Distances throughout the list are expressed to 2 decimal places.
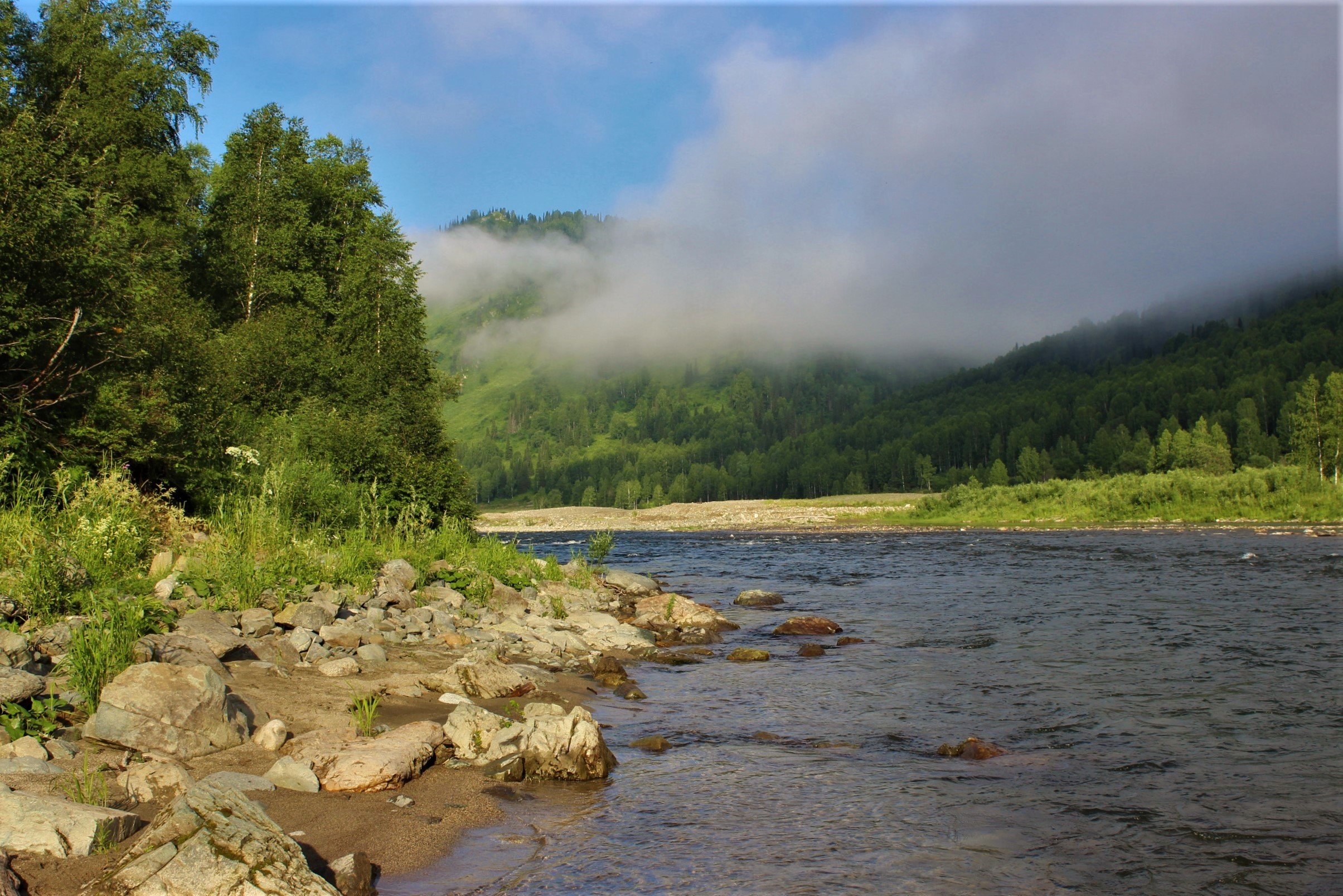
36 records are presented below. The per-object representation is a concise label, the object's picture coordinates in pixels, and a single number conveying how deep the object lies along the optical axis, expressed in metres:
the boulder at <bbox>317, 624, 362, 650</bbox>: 13.85
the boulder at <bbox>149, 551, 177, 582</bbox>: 13.41
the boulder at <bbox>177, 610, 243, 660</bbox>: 11.19
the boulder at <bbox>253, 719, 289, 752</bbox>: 8.97
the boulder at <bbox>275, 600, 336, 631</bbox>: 13.78
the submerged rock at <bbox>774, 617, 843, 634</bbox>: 22.27
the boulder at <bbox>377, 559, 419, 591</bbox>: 18.55
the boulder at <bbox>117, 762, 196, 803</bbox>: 7.18
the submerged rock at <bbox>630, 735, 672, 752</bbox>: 11.26
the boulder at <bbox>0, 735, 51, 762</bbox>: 7.37
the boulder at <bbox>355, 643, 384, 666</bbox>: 13.40
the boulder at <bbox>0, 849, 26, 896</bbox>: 5.12
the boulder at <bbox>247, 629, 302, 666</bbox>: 12.08
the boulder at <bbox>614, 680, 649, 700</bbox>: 14.55
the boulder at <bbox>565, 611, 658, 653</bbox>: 19.52
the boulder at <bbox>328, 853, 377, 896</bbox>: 6.30
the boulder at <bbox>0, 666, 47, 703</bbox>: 8.04
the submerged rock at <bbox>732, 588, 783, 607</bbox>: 29.53
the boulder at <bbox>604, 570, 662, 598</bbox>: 29.39
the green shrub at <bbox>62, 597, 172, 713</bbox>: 8.59
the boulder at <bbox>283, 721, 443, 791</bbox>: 8.45
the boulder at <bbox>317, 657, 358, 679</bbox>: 12.30
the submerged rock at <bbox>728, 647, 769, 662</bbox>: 18.53
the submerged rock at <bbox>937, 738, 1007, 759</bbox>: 11.12
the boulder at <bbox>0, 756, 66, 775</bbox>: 6.96
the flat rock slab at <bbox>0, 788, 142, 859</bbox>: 5.77
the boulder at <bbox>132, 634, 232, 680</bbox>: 9.48
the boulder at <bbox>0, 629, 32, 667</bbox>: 8.59
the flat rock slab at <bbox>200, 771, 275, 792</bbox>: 7.30
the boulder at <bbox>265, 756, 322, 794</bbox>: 8.10
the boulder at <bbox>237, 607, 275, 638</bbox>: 12.79
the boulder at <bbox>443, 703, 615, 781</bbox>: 9.74
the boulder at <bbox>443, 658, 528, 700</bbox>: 13.04
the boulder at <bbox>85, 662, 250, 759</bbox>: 7.98
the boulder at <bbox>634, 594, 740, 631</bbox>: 23.20
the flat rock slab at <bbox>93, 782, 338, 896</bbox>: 5.32
